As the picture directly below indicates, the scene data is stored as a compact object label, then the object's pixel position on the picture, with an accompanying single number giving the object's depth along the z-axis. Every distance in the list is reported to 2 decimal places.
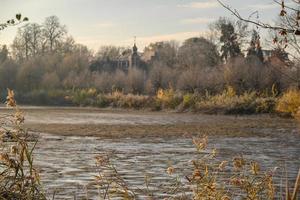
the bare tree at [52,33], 82.06
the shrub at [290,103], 33.40
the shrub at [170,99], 43.84
